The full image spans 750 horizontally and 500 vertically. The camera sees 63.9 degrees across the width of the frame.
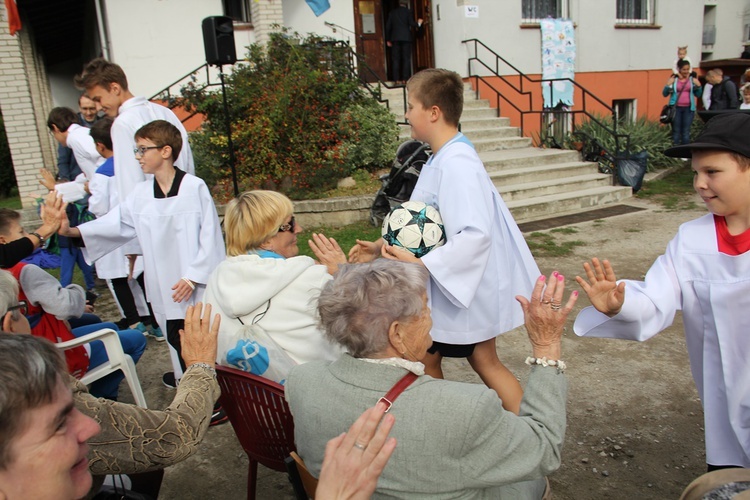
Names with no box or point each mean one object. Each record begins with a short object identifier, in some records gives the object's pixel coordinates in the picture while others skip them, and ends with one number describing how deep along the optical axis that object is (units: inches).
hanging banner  527.2
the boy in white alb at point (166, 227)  143.0
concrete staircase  369.7
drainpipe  438.9
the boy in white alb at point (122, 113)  169.2
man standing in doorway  498.3
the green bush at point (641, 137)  452.4
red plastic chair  89.0
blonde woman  100.5
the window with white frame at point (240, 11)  472.8
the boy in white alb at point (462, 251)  105.7
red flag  358.0
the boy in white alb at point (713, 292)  79.0
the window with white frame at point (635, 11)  579.2
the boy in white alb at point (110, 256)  196.4
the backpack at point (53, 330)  123.1
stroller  218.5
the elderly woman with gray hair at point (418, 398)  63.7
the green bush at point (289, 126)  357.1
